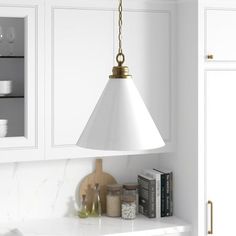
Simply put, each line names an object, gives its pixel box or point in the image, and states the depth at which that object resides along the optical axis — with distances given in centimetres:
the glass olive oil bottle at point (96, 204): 330
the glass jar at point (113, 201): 330
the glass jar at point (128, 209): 323
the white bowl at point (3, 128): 282
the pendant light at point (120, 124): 149
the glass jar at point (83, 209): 326
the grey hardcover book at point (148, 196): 327
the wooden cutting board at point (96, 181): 334
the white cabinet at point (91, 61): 299
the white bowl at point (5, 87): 280
